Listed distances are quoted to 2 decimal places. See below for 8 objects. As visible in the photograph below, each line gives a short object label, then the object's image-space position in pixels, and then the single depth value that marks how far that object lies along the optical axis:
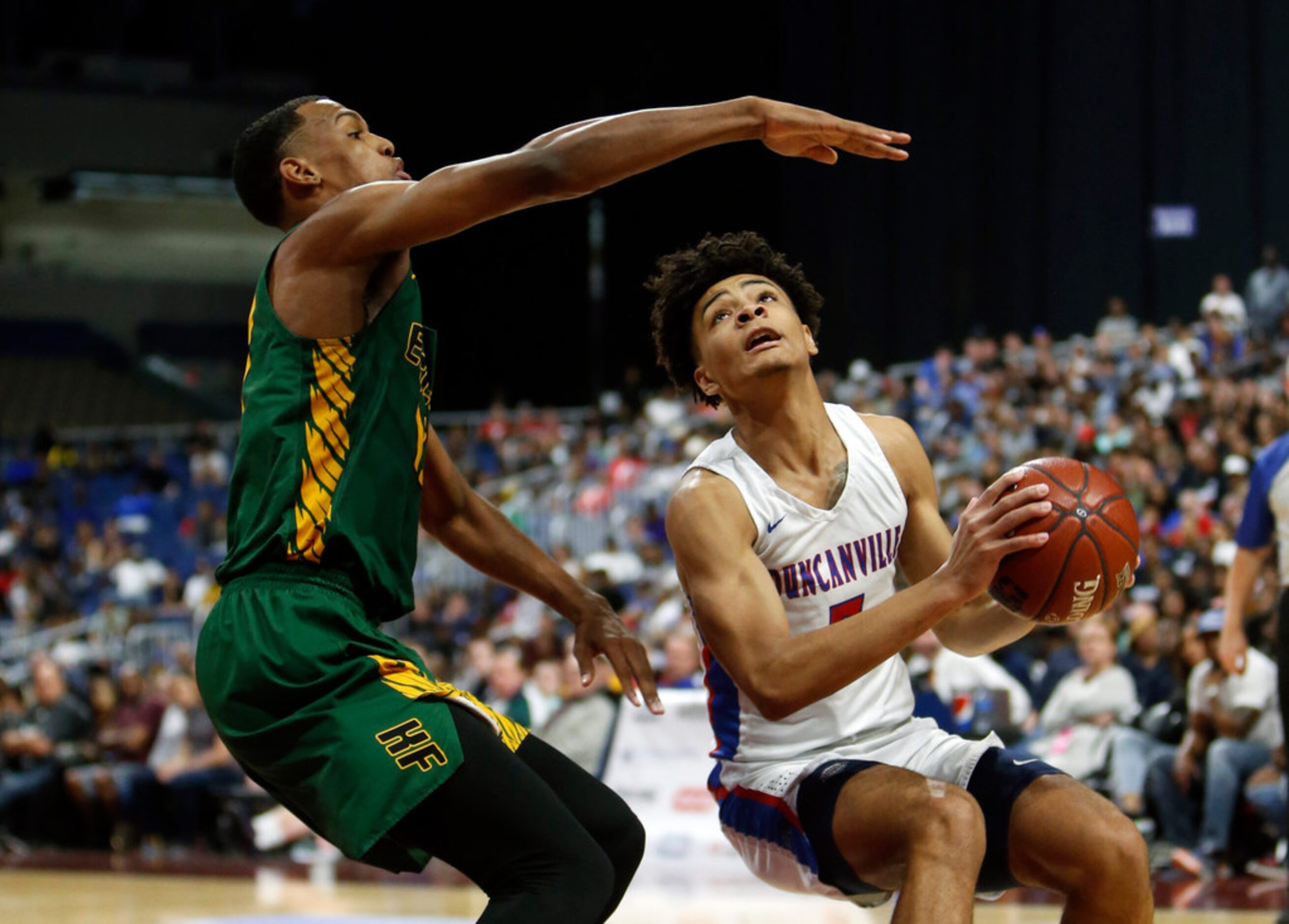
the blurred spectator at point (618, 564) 13.67
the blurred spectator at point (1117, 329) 16.48
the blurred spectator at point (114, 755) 10.52
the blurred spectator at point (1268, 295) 14.97
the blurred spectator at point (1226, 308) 15.12
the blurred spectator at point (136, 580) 16.88
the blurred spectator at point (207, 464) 19.81
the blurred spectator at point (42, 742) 10.75
